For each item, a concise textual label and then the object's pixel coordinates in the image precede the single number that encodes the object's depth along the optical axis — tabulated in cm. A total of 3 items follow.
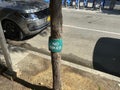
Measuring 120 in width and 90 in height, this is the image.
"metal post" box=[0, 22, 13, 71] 206
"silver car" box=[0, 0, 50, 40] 320
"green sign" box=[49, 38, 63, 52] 158
